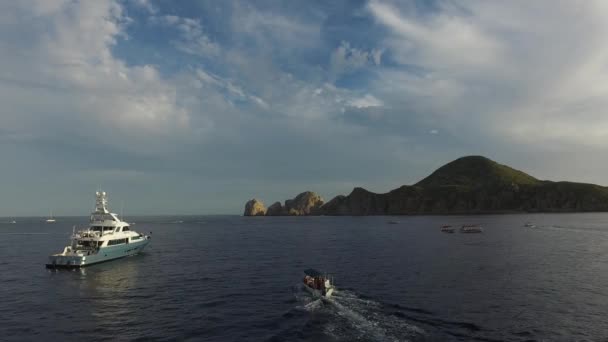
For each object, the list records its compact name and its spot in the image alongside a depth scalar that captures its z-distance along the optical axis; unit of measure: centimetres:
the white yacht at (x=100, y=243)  6688
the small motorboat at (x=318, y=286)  4281
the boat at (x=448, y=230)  14305
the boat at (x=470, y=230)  14062
